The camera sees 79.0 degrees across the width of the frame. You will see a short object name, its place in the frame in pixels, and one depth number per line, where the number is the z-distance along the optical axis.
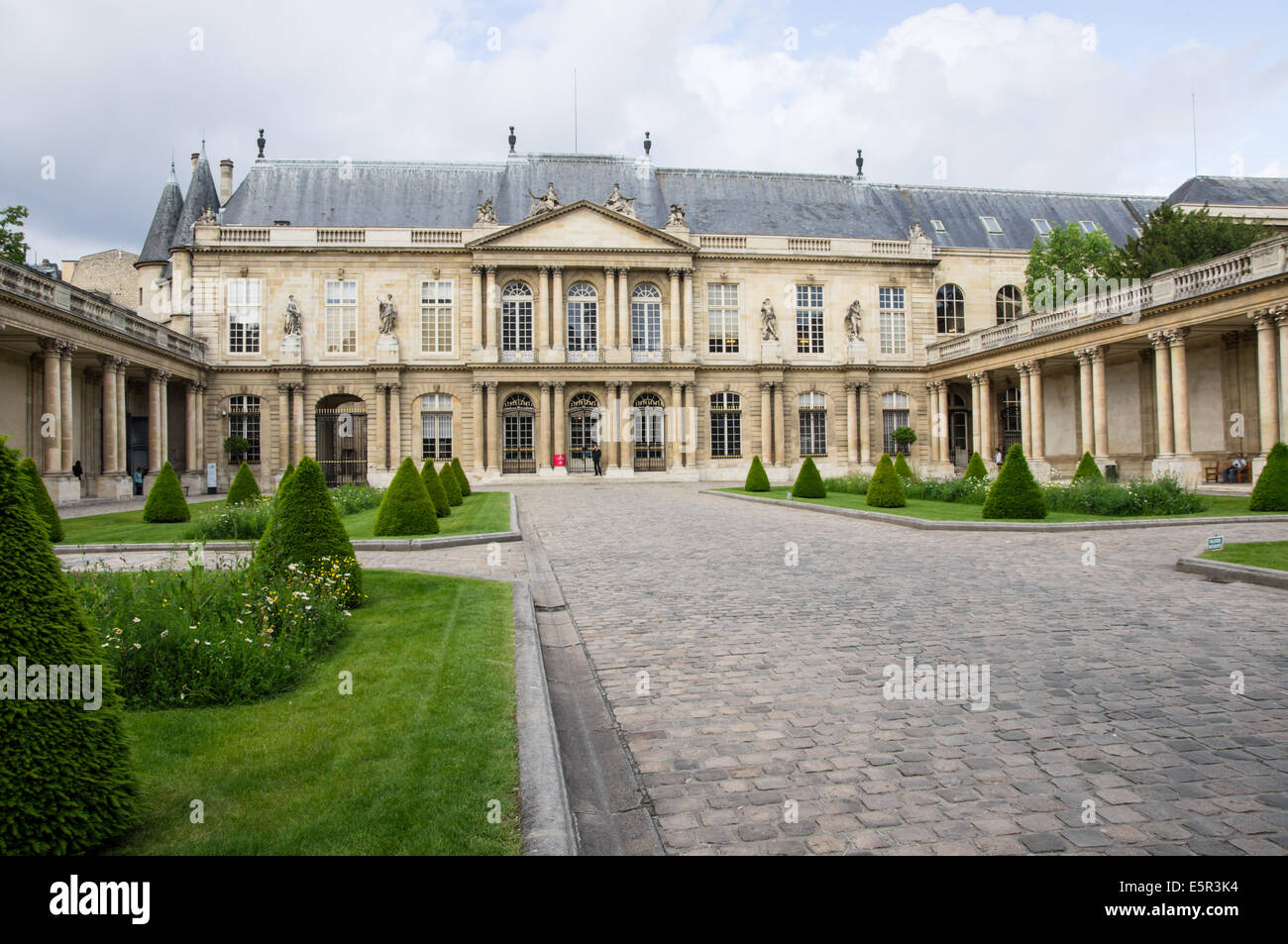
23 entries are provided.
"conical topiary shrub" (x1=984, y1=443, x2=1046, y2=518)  16.00
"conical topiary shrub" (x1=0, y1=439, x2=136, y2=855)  2.70
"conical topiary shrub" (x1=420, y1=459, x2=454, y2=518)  18.44
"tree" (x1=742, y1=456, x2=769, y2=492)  28.81
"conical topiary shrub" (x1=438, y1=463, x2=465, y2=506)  22.77
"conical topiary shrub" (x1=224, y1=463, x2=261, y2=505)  18.07
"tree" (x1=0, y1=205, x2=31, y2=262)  30.02
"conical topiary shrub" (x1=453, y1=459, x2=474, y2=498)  26.21
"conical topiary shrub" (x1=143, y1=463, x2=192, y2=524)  16.84
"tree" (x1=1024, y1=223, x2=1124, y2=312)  36.38
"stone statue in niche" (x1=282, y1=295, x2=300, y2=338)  38.25
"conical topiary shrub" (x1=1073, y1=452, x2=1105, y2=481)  20.69
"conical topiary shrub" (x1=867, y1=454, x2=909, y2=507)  19.83
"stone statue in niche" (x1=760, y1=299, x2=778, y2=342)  41.34
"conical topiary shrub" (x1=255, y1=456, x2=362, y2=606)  7.45
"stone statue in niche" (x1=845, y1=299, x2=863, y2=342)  42.28
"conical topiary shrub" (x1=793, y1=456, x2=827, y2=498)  23.98
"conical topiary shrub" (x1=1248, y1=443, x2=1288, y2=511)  16.59
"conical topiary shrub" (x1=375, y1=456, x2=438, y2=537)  13.95
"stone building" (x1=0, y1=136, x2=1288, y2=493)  38.31
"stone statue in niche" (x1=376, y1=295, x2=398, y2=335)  38.84
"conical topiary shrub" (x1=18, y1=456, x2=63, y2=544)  10.43
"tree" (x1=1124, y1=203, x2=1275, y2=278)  31.98
